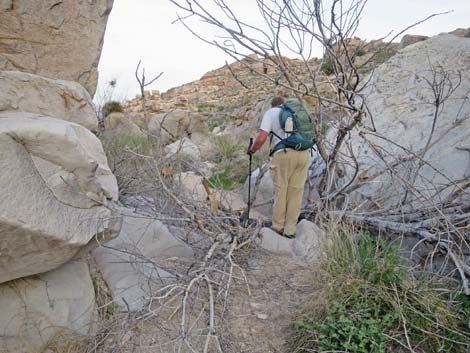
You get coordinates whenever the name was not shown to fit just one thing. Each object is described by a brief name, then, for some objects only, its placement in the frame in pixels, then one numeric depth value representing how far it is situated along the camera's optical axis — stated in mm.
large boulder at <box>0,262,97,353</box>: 2578
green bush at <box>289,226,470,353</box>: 2639
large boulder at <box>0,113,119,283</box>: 2273
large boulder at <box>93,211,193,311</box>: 3018
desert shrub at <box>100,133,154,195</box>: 4555
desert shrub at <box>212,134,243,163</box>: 9758
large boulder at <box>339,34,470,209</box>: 4820
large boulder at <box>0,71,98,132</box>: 2775
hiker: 4590
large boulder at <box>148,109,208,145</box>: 12544
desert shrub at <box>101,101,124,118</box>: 11242
